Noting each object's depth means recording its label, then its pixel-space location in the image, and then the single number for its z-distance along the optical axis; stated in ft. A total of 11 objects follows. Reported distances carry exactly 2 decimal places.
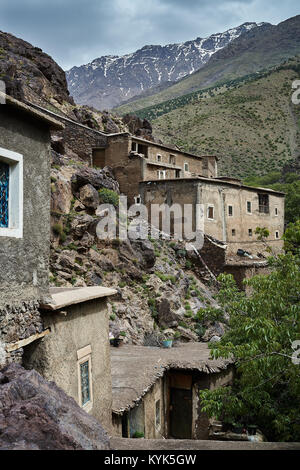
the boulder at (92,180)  76.61
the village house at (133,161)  100.37
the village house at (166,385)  35.27
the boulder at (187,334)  65.31
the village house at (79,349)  21.16
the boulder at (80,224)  65.46
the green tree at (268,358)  26.45
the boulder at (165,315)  66.49
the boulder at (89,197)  73.97
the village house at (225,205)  96.84
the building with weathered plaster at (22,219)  19.26
